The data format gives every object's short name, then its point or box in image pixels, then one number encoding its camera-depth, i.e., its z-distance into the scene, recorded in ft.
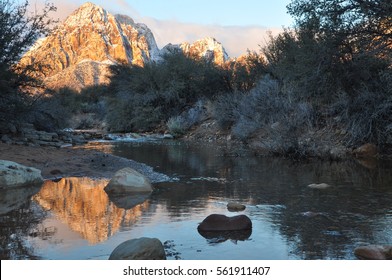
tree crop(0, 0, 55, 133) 49.08
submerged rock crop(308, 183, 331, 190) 29.99
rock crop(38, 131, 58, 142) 64.31
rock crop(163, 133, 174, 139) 91.11
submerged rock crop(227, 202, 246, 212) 23.44
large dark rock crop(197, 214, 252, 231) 19.10
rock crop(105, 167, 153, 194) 28.50
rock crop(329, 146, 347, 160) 48.37
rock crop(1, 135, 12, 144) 53.11
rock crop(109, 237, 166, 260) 14.53
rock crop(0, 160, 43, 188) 29.32
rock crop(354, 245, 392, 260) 14.90
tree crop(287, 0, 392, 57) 47.11
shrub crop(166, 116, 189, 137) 92.73
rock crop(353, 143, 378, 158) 50.47
